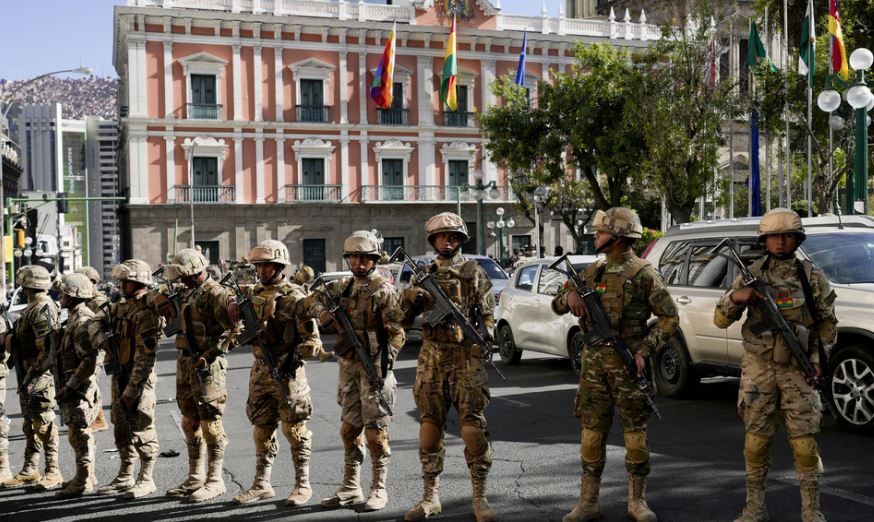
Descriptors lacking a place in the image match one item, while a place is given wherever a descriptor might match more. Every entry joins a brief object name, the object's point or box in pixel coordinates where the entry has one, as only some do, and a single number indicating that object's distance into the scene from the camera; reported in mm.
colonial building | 43062
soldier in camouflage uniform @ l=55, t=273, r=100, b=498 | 7125
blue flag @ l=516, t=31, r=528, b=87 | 38938
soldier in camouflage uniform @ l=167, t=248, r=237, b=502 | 6820
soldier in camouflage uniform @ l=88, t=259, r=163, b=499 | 6988
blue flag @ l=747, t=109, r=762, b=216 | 26672
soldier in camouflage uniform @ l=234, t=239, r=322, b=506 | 6574
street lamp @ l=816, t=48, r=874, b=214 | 14078
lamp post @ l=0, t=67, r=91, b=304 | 19702
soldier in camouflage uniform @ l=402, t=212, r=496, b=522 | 6016
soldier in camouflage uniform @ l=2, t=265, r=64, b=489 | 7480
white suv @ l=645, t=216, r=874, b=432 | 8078
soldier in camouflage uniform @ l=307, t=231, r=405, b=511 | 6352
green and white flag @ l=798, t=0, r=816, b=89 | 22266
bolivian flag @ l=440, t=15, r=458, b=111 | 39156
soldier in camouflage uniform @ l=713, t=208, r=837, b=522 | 5562
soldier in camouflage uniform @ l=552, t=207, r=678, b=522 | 5777
